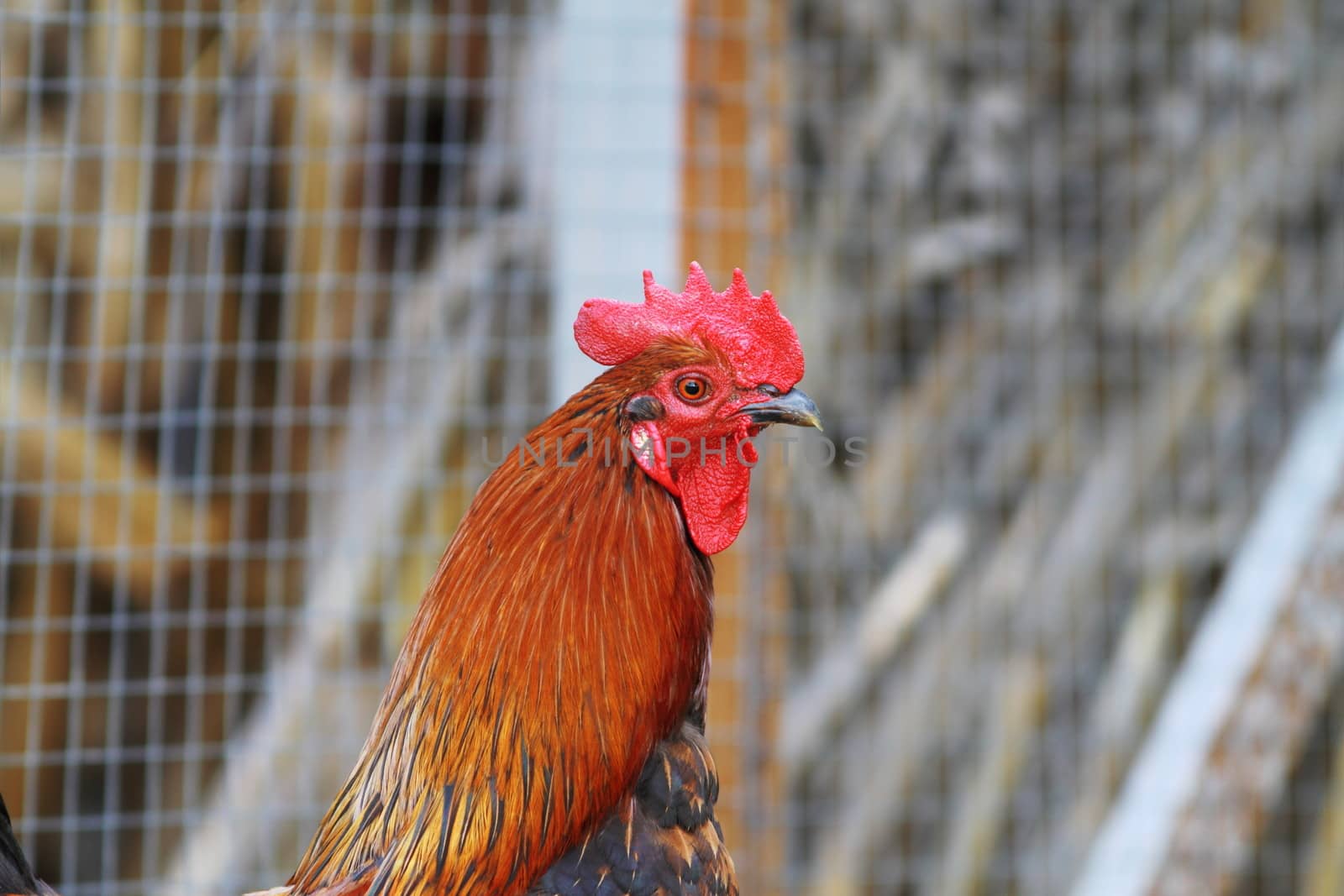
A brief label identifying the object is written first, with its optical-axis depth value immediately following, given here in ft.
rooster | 9.88
